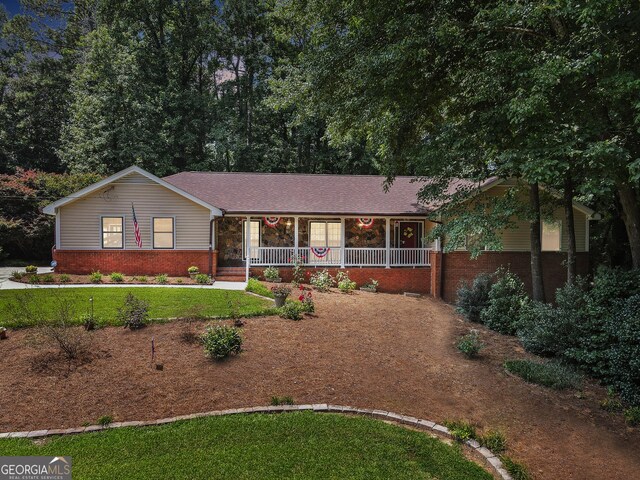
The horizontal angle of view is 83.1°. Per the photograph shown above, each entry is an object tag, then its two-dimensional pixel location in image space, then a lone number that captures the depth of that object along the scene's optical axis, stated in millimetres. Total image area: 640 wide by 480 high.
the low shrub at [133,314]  8203
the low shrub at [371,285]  14867
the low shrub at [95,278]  13438
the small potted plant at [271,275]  14727
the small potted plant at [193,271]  14848
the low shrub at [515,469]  4316
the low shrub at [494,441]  4805
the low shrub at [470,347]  7941
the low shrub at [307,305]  10039
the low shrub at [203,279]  13930
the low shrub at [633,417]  5672
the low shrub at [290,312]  9455
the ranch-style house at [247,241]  14961
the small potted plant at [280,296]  10316
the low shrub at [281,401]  5645
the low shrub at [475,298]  11289
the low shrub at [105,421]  5032
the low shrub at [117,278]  13695
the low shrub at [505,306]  10297
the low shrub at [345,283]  14164
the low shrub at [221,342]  6883
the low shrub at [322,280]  14000
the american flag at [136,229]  14884
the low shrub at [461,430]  4969
